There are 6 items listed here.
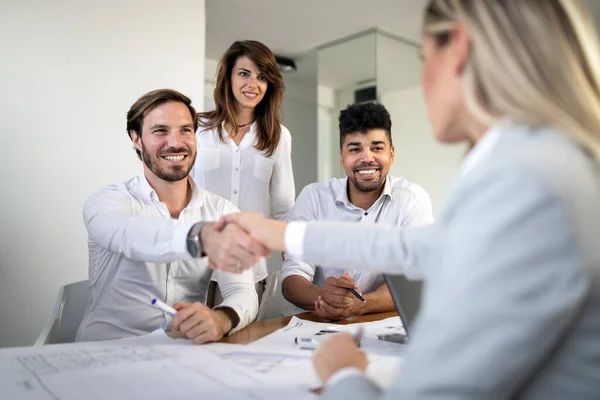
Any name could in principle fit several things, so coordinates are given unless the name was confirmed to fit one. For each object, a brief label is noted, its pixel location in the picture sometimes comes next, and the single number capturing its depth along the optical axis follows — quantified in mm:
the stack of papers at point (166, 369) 814
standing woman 2705
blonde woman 500
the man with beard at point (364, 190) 2289
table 1279
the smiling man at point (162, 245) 1274
